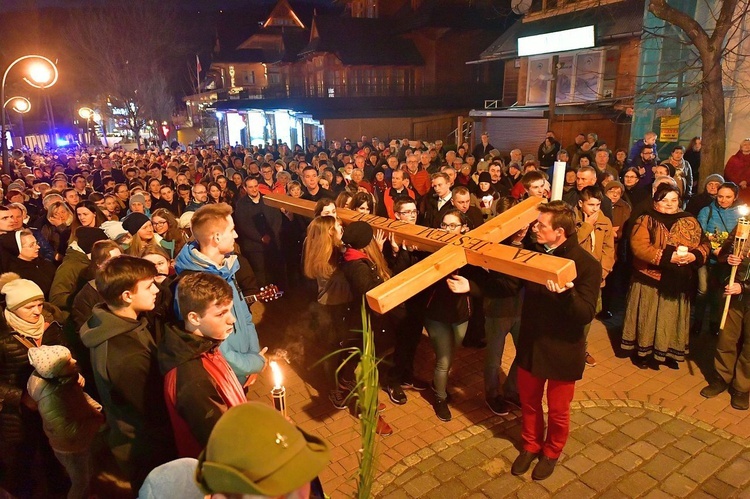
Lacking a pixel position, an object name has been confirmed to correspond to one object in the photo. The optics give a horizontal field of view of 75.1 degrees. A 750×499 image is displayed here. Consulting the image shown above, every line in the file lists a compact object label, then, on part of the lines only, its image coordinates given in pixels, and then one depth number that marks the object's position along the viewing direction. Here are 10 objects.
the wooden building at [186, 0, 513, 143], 28.22
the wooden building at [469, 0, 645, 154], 17.98
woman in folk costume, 5.16
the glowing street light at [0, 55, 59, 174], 9.20
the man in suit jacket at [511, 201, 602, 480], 3.50
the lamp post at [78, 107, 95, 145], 27.22
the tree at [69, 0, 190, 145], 43.19
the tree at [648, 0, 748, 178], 8.94
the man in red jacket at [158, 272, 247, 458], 2.34
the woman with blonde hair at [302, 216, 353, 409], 4.43
